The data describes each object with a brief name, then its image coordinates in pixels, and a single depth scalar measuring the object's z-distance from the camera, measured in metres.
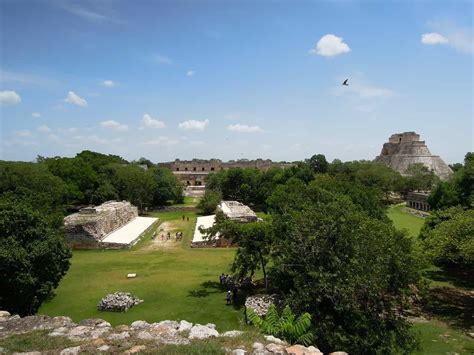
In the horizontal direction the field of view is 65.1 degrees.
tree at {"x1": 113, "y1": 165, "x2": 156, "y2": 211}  48.38
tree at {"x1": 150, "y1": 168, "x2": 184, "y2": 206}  54.78
